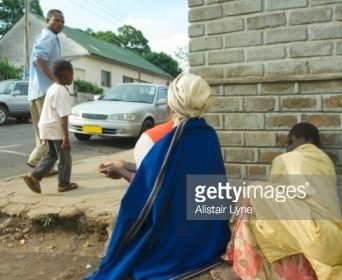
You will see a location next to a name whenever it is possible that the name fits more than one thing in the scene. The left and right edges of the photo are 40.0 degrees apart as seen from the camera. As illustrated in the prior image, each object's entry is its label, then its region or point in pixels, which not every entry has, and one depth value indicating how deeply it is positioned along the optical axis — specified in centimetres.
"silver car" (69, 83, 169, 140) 965
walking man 553
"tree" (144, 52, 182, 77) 5503
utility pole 2329
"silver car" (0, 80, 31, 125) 1574
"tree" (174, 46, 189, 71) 4425
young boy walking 489
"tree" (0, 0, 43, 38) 4284
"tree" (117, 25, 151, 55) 6322
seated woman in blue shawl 262
